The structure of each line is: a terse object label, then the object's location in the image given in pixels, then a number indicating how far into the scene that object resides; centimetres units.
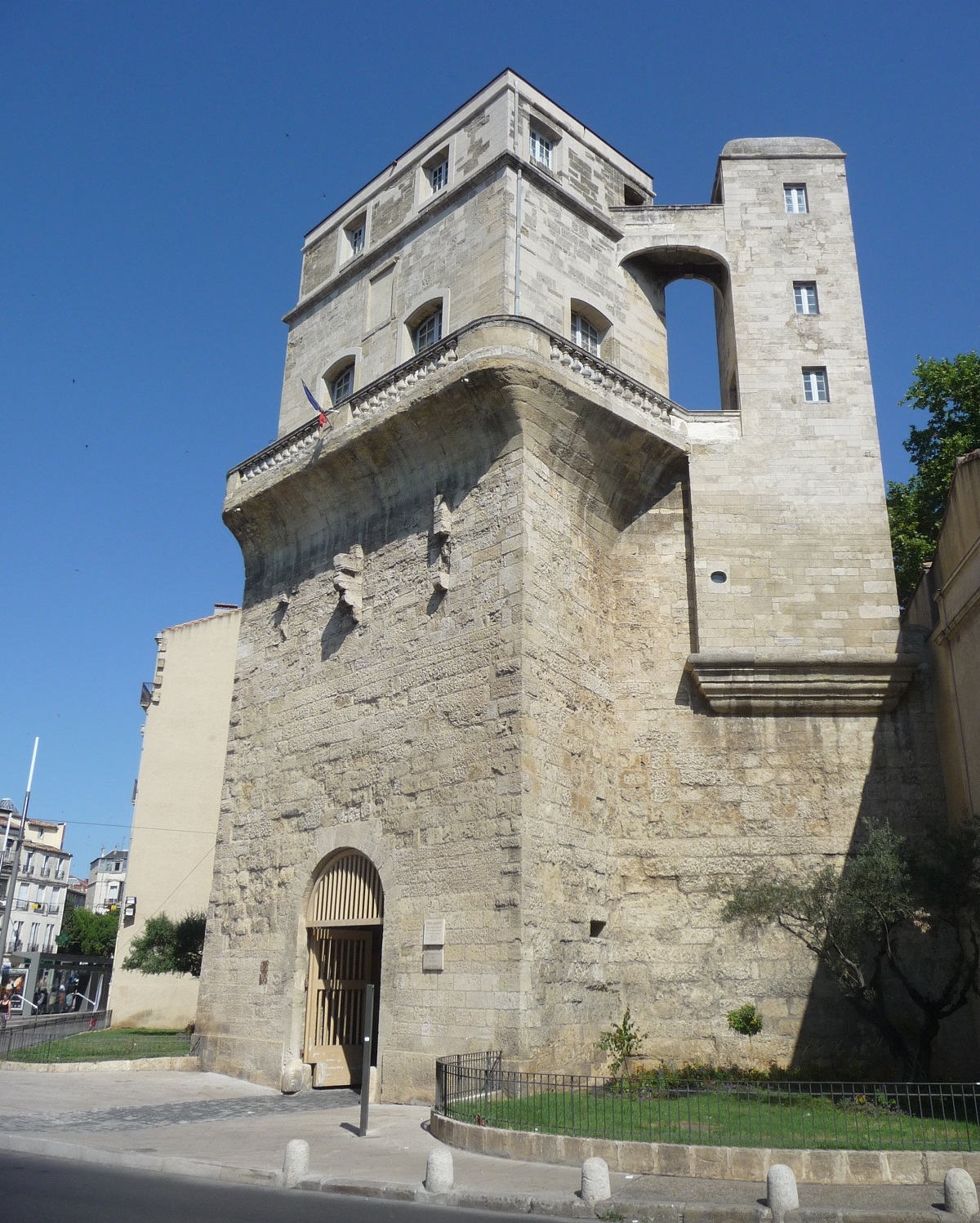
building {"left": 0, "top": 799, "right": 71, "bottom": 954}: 6725
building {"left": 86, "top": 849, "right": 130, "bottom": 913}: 9159
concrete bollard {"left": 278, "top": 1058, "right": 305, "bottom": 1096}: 1433
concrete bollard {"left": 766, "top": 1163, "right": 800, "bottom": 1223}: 720
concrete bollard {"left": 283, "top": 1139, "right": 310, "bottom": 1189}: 832
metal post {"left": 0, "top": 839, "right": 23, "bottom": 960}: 2664
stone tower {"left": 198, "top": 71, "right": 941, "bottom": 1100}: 1315
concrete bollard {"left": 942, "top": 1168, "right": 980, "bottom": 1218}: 705
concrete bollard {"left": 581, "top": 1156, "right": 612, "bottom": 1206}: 740
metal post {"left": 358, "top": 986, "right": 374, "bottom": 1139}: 1030
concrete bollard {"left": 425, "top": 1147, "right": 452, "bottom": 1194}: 777
